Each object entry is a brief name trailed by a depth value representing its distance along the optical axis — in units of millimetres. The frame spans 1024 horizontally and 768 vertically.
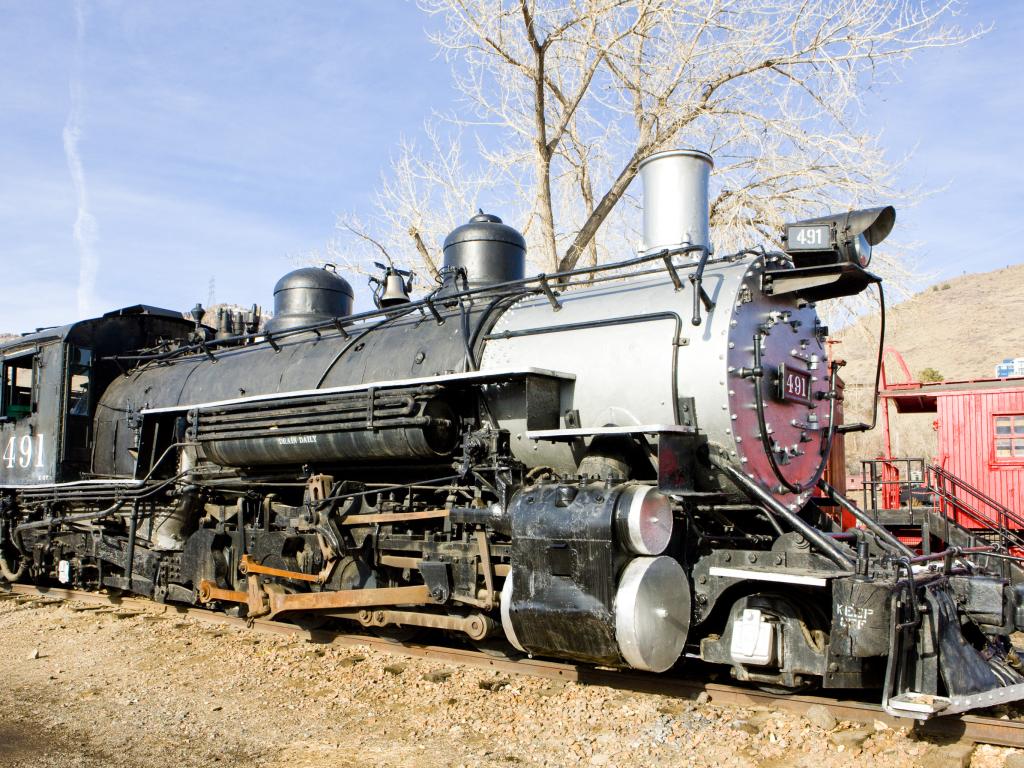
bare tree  15203
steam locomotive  4531
